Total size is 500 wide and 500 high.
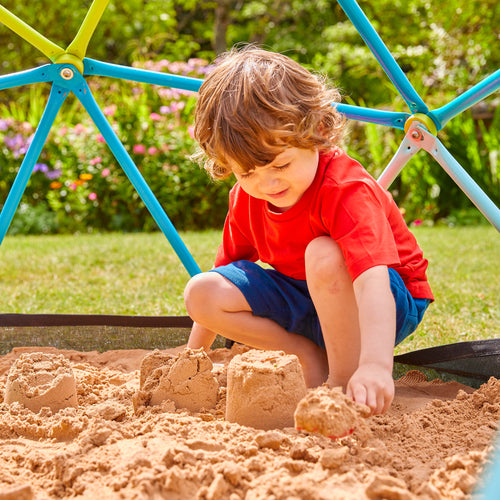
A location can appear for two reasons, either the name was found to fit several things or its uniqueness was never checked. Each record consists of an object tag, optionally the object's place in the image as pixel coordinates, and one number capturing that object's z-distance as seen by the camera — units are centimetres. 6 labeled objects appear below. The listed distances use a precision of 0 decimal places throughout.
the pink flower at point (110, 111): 531
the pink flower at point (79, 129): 545
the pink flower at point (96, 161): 516
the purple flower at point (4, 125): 541
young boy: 132
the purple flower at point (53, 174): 529
